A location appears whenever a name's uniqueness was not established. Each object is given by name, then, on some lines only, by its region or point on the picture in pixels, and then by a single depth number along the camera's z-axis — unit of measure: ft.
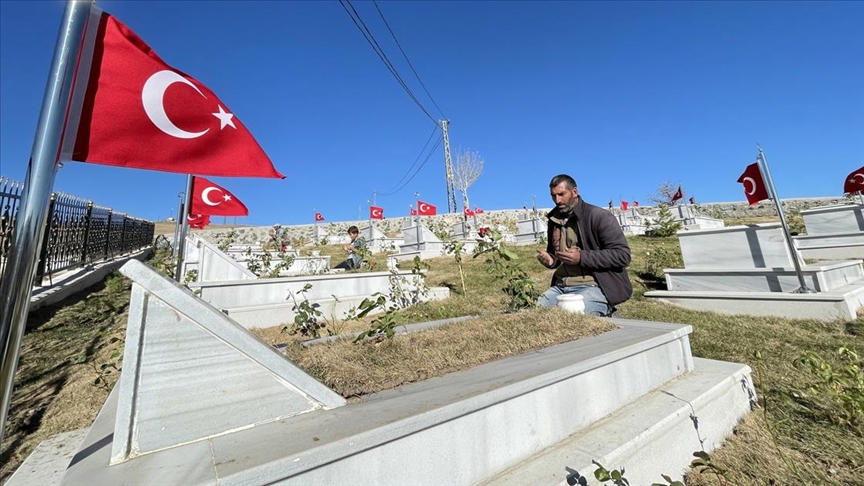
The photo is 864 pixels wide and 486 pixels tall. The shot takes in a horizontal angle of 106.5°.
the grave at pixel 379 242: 57.36
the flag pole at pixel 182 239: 11.51
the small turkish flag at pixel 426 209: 59.11
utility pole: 114.28
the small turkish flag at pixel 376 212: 62.54
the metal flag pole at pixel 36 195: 3.37
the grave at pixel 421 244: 46.62
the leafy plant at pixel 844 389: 6.06
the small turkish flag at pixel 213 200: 17.71
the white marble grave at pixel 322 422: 3.53
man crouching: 10.33
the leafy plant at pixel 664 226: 46.55
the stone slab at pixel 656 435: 4.71
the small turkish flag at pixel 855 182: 31.69
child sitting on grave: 28.11
